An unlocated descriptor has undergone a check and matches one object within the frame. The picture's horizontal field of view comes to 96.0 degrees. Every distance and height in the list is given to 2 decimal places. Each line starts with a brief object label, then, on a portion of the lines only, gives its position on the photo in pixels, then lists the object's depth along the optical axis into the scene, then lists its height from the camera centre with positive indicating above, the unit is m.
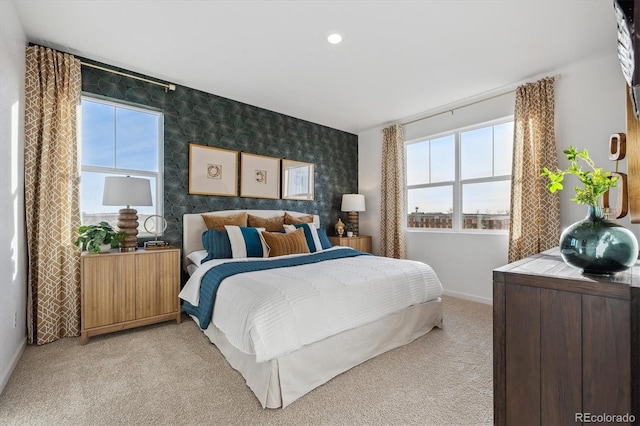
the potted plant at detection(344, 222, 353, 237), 4.80 -0.27
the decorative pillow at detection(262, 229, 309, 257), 3.08 -0.33
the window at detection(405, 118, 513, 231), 3.59 +0.46
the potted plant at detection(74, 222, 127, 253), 2.53 -0.22
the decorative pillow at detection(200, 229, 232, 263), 2.88 -0.33
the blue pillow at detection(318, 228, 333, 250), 3.64 -0.36
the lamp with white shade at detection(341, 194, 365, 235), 4.74 +0.15
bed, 1.68 -0.71
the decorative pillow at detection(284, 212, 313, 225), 4.04 -0.10
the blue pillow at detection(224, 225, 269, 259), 2.94 -0.31
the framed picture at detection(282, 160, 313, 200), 4.30 +0.50
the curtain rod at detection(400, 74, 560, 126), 3.35 +1.40
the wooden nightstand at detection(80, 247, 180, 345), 2.44 -0.70
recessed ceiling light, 2.38 +1.46
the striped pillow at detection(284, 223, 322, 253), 3.45 -0.27
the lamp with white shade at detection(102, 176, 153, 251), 2.58 +0.13
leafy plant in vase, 0.96 -0.09
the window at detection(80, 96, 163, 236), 2.90 +0.67
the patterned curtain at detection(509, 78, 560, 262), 3.03 +0.42
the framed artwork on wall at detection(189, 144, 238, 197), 3.44 +0.52
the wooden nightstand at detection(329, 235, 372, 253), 4.49 -0.47
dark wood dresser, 0.84 -0.43
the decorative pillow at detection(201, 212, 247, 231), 3.36 -0.10
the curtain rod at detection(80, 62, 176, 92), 2.76 +1.41
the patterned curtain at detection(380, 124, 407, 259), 4.42 +0.24
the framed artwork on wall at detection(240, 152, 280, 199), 3.87 +0.51
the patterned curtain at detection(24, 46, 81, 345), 2.45 +0.18
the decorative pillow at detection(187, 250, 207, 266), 2.97 -0.46
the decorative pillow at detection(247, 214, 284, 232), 3.70 -0.14
